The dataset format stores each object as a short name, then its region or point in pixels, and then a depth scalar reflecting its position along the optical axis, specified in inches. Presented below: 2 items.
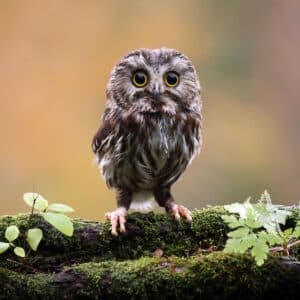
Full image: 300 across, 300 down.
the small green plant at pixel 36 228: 173.2
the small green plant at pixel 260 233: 166.2
